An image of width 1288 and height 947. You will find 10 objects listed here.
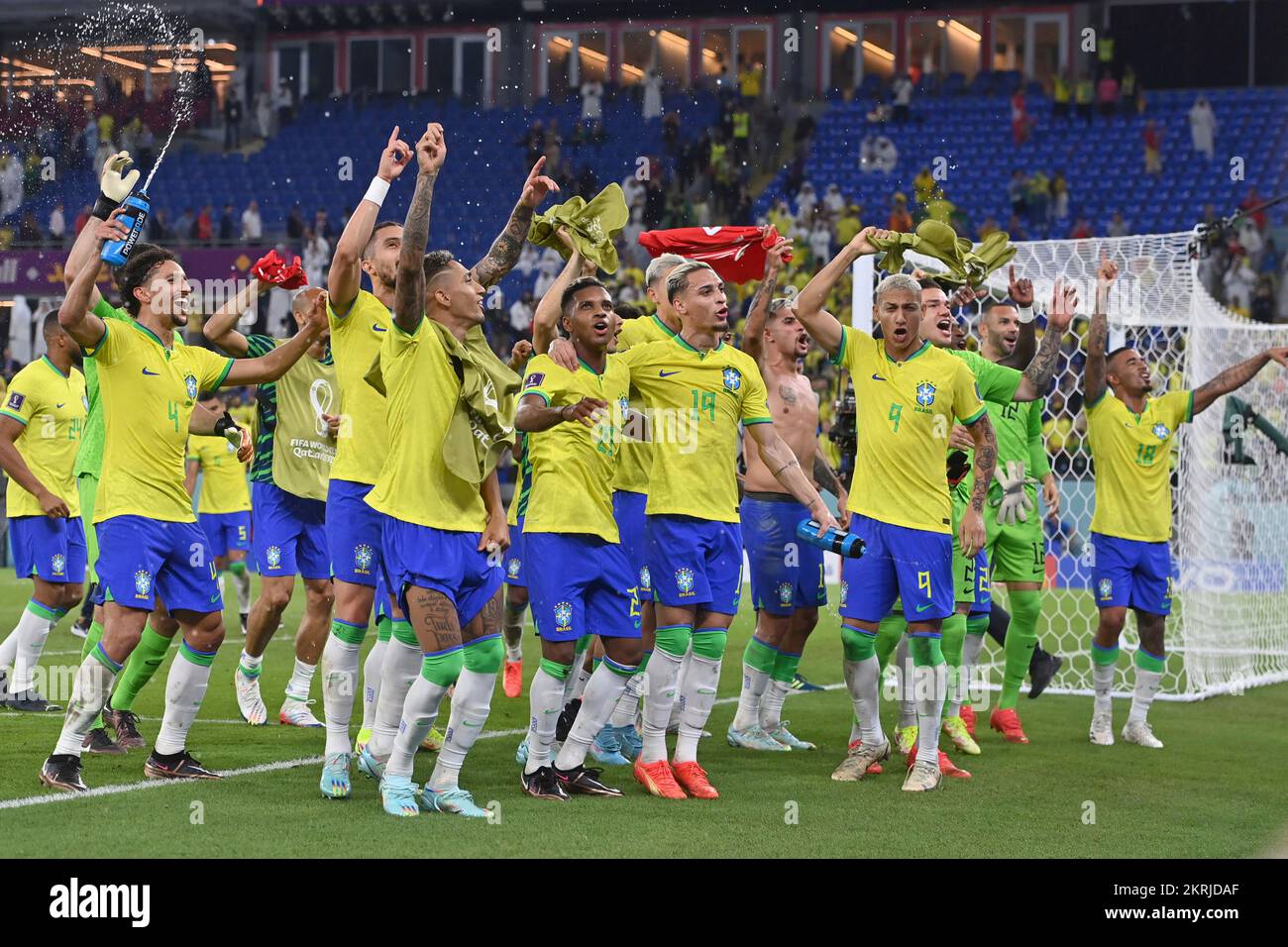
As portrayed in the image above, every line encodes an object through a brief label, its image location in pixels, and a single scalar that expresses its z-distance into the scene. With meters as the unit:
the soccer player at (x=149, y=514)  6.67
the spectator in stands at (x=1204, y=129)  27.00
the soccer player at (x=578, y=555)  6.60
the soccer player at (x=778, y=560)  8.38
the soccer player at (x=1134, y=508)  9.17
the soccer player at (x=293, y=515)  8.82
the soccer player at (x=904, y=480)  7.25
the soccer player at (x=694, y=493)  6.96
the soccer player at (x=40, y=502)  9.34
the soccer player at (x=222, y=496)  12.72
